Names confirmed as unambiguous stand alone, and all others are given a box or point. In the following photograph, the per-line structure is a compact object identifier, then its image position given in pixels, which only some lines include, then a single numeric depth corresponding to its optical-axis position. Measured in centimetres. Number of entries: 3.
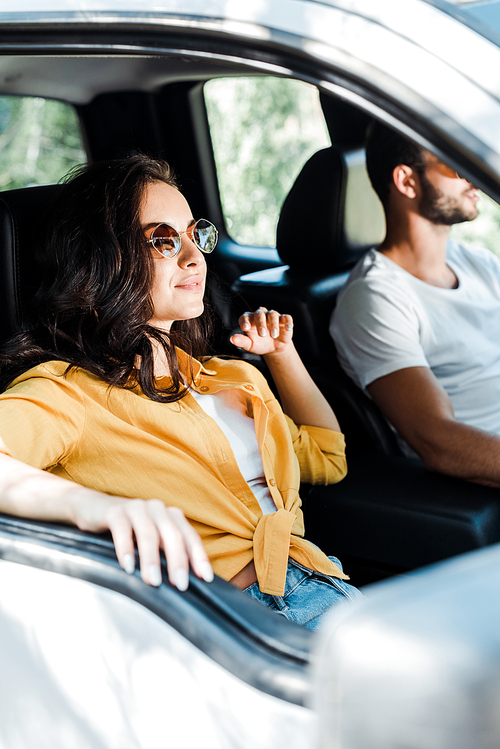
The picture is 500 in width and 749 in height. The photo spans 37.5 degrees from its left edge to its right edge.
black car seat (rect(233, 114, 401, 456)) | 217
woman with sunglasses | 136
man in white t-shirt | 201
